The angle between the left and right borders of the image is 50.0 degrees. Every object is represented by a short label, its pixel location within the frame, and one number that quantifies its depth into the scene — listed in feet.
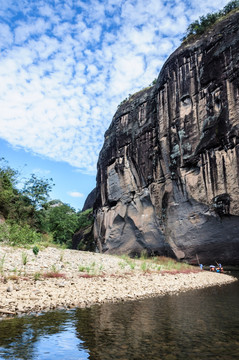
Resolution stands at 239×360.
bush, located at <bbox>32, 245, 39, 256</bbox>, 53.20
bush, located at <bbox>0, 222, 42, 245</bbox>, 64.49
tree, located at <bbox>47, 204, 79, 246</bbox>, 165.59
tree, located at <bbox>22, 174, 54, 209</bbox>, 111.75
